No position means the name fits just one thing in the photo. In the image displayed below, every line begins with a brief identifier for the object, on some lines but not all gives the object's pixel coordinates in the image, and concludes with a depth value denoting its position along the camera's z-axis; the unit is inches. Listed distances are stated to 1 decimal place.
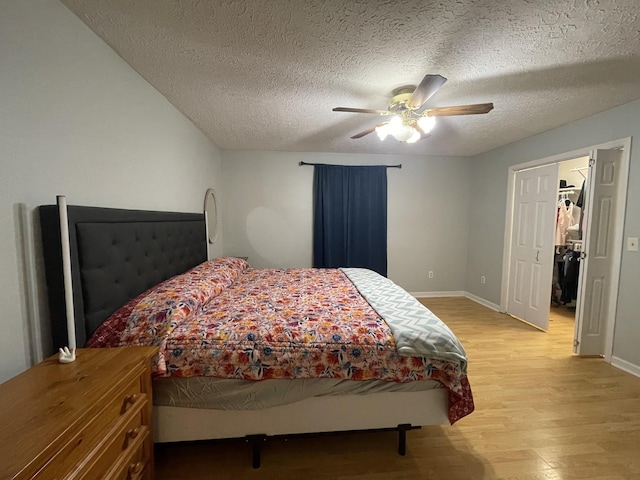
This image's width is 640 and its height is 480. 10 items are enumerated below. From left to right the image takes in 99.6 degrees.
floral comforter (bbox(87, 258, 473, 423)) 53.4
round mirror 129.1
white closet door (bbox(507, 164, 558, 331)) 122.8
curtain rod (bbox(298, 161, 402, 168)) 167.2
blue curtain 163.0
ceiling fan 73.3
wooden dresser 27.4
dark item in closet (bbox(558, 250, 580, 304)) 145.1
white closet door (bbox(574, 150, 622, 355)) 97.3
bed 52.8
